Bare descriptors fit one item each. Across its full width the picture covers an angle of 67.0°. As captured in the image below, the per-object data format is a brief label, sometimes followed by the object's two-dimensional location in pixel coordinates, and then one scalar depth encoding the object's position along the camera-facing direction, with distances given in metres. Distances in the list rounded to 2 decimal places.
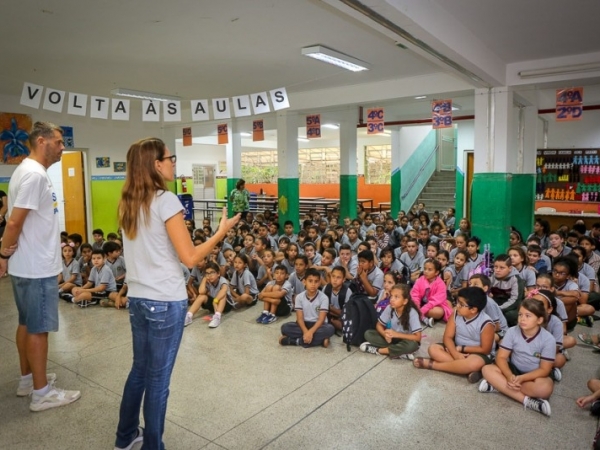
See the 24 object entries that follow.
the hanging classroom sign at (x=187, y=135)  11.65
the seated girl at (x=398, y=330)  3.87
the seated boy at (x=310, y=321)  4.22
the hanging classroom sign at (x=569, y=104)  7.23
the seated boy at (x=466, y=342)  3.49
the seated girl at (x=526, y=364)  3.06
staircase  15.10
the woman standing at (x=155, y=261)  2.02
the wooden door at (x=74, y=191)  10.59
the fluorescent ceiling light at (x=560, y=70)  6.42
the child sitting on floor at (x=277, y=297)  5.05
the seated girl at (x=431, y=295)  4.82
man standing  2.68
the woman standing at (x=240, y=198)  10.24
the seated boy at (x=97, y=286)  5.68
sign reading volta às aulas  6.19
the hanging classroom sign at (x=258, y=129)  10.54
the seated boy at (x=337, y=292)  4.65
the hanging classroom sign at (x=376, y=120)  9.09
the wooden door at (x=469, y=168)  12.91
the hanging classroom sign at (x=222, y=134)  10.41
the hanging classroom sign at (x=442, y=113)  8.04
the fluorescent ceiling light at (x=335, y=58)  6.01
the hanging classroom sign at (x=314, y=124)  10.02
